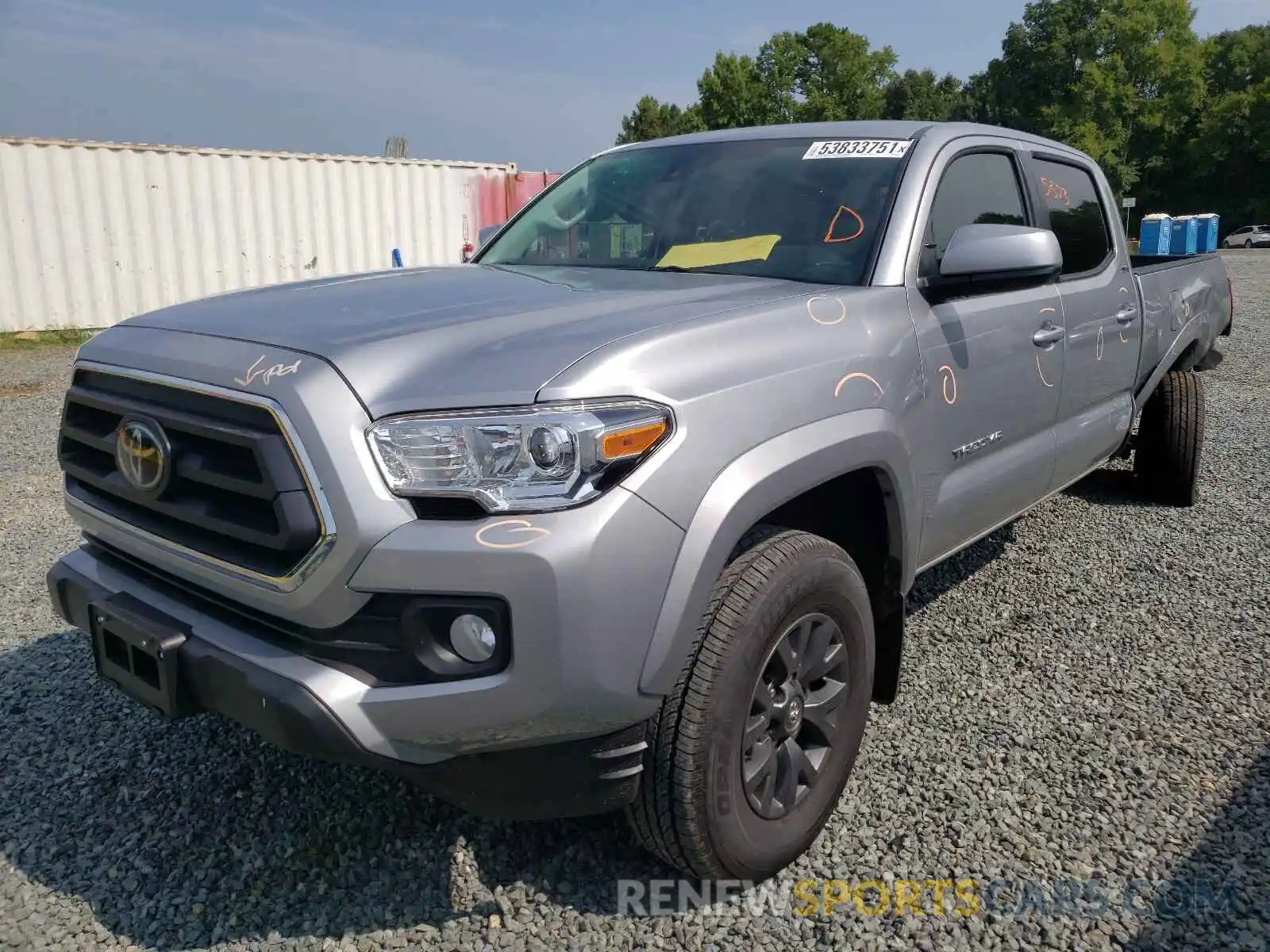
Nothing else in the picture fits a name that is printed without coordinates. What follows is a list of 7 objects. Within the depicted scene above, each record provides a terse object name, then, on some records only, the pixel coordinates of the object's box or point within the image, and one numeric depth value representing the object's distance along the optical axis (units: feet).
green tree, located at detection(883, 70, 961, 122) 215.76
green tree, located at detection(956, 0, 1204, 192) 167.73
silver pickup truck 5.77
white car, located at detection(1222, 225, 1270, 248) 141.69
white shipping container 39.11
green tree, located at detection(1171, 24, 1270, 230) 162.71
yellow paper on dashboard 9.50
